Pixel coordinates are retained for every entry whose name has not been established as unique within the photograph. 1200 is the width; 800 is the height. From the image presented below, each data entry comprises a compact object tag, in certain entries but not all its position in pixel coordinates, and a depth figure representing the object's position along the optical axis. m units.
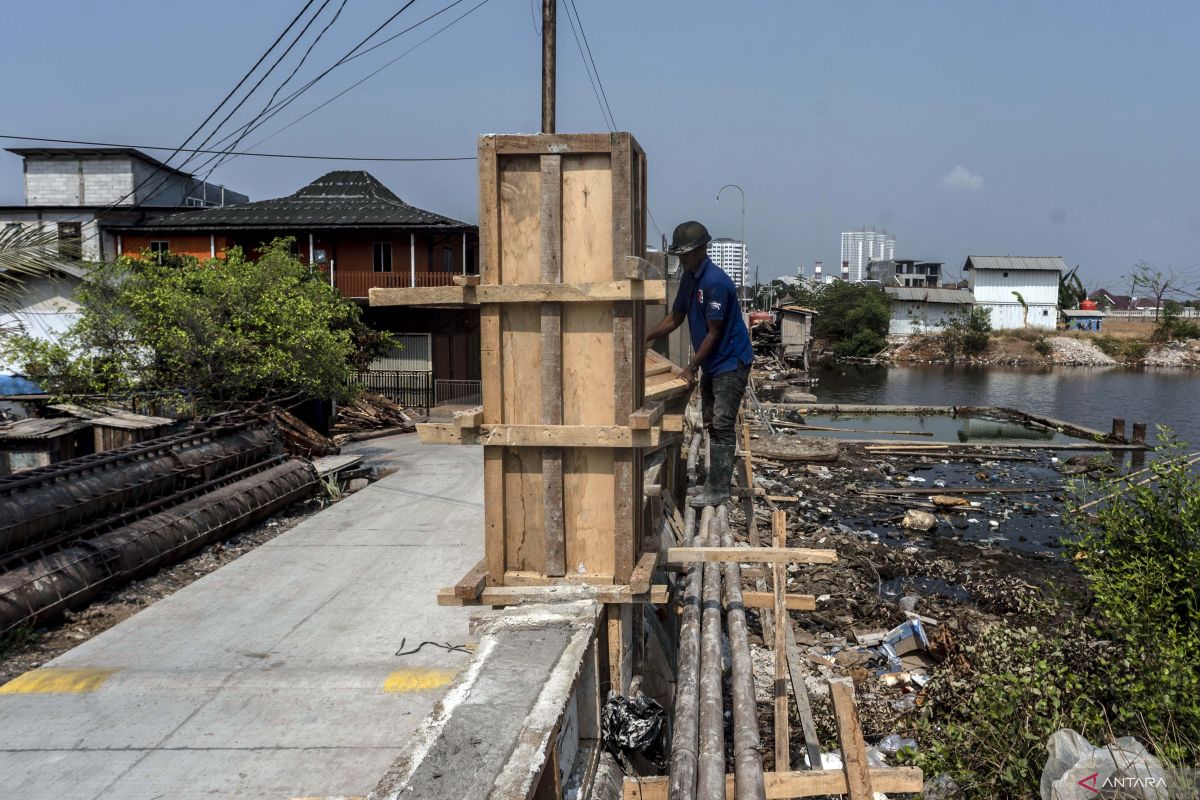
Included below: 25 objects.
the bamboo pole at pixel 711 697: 3.34
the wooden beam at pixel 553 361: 4.02
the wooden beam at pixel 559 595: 4.16
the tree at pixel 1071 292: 70.81
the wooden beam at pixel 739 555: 4.54
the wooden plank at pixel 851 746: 3.62
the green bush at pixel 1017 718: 5.06
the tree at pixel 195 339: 13.20
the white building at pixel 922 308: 63.28
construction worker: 5.44
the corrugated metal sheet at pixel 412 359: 25.27
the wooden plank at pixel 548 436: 4.06
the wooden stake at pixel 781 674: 5.05
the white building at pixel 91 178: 34.38
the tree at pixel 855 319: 61.00
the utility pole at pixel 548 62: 11.86
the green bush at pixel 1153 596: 4.95
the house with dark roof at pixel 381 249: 25.33
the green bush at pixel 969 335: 58.44
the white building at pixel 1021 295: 63.66
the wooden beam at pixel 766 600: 5.84
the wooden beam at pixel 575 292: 3.90
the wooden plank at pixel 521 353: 4.09
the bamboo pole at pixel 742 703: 3.36
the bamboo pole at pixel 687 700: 3.34
